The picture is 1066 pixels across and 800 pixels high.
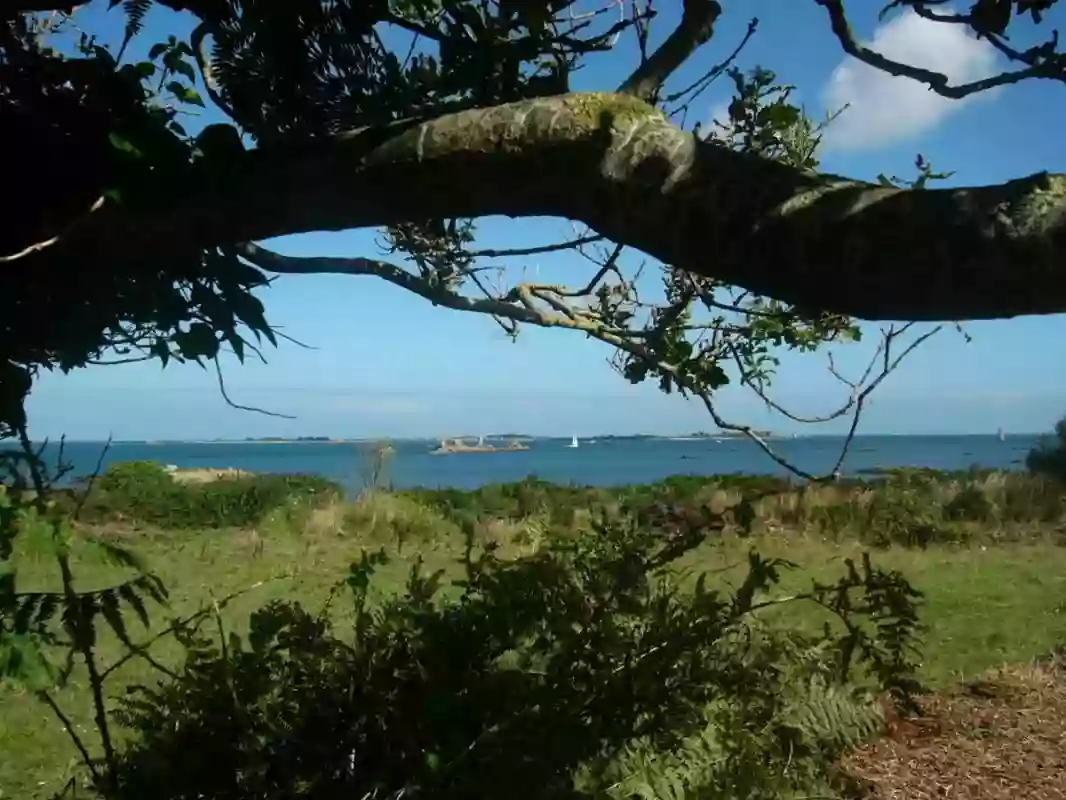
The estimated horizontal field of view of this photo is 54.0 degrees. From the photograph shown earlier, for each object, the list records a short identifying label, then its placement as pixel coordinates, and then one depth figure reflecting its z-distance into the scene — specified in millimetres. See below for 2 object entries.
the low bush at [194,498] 9742
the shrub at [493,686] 1795
